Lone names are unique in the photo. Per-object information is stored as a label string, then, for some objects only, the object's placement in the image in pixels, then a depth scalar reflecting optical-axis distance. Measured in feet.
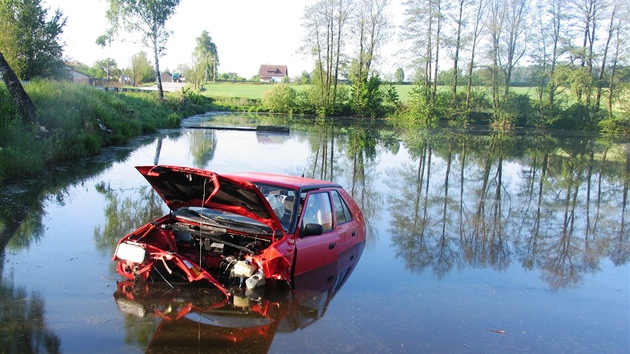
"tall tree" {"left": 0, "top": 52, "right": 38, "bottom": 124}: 53.44
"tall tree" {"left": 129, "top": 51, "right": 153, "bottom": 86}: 274.16
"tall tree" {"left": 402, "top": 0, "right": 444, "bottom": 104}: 195.00
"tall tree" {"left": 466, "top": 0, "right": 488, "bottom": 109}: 188.14
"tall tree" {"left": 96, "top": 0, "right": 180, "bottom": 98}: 170.91
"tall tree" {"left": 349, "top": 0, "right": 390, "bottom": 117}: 203.62
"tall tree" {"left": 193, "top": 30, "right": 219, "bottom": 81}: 395.34
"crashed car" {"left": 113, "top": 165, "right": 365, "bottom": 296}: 21.29
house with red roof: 498.28
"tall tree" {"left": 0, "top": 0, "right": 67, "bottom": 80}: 104.17
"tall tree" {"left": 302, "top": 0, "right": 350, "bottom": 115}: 207.41
